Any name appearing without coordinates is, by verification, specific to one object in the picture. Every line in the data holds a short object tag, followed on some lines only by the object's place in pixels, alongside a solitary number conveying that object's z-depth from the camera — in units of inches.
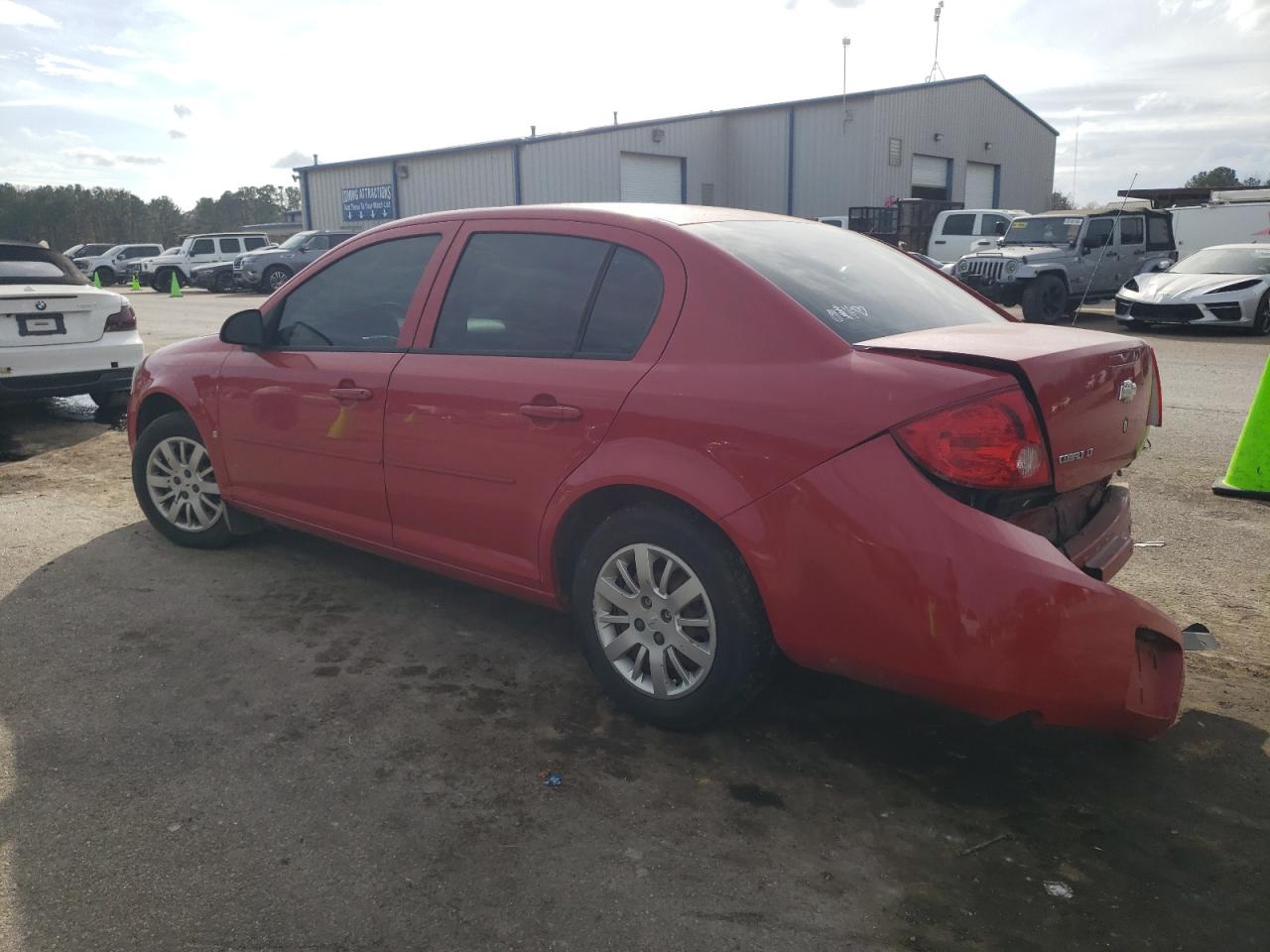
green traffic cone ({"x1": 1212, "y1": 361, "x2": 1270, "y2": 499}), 225.3
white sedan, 304.3
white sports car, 582.2
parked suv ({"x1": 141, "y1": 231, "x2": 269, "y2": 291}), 1320.1
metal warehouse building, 1263.5
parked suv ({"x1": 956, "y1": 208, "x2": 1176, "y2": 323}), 655.1
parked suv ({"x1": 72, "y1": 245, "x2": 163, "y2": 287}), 1594.5
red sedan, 103.7
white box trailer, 954.7
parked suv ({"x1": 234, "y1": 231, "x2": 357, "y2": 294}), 1135.0
